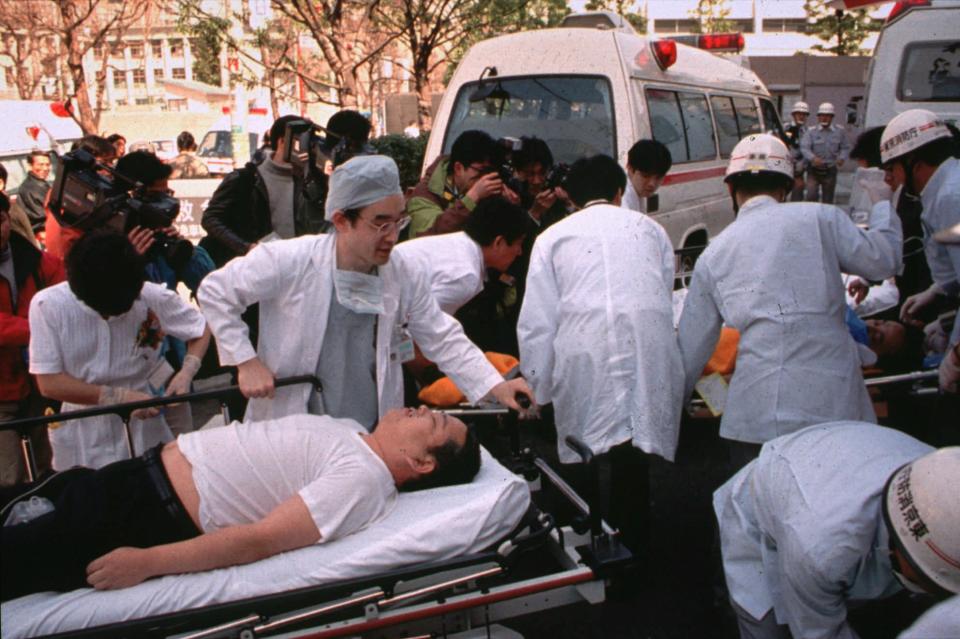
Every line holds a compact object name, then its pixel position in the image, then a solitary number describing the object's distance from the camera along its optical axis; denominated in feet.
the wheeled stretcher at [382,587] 7.36
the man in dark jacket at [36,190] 26.50
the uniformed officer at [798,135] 41.20
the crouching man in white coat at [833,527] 5.91
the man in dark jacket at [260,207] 16.71
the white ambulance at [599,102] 20.43
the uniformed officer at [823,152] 42.57
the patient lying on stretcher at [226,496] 8.04
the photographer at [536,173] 17.65
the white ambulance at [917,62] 27.81
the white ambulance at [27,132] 37.78
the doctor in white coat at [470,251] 12.49
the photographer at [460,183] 15.08
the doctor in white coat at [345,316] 9.82
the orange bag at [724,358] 13.44
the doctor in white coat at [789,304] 10.35
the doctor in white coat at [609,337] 10.85
